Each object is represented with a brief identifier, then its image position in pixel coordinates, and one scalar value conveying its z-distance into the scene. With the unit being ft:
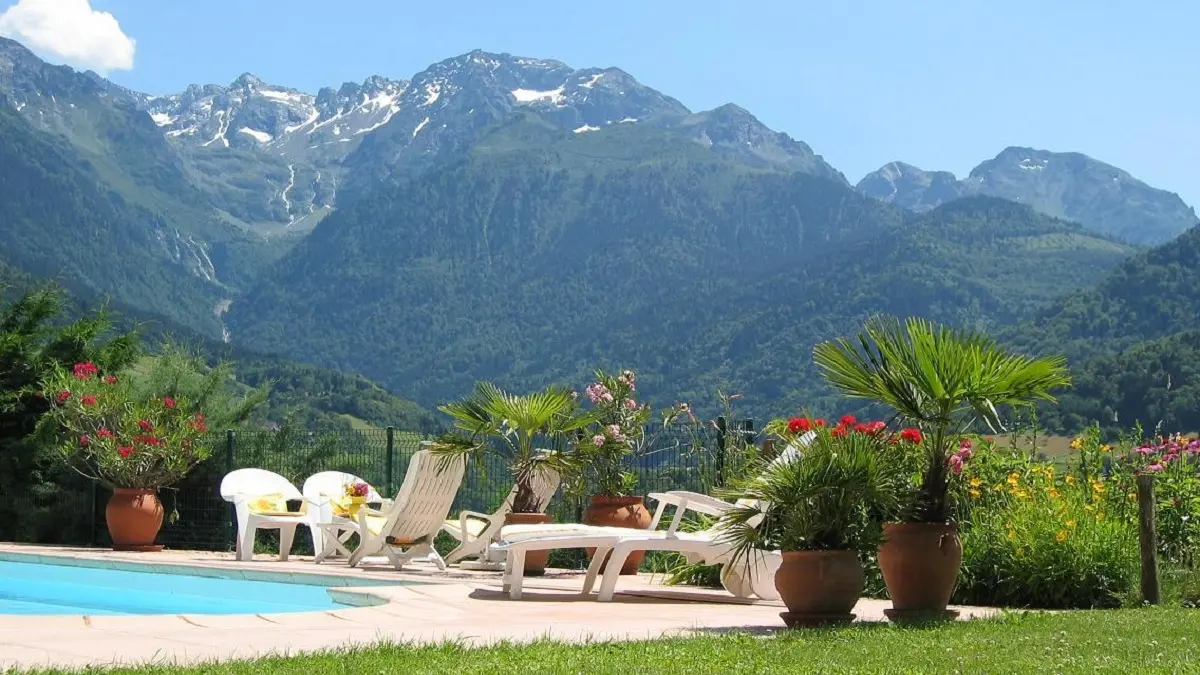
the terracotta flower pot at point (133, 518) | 45.27
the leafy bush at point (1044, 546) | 25.26
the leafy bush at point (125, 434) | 45.06
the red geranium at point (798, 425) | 25.17
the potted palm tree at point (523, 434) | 33.83
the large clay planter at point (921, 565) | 21.04
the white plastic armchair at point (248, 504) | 40.65
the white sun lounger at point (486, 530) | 34.35
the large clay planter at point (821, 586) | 20.33
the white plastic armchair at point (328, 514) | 39.06
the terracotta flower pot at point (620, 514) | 34.40
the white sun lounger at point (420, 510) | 34.22
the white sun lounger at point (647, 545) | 25.11
